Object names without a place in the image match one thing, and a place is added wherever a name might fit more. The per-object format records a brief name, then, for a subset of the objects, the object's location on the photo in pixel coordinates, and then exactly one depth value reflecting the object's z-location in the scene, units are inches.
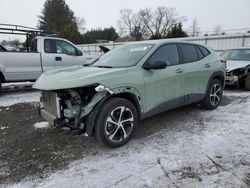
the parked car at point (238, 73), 293.6
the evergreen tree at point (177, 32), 1261.1
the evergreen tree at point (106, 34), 2007.9
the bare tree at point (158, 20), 2319.1
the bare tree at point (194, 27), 2203.5
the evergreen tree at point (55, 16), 1905.8
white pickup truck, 272.7
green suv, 126.2
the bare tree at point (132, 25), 2329.0
